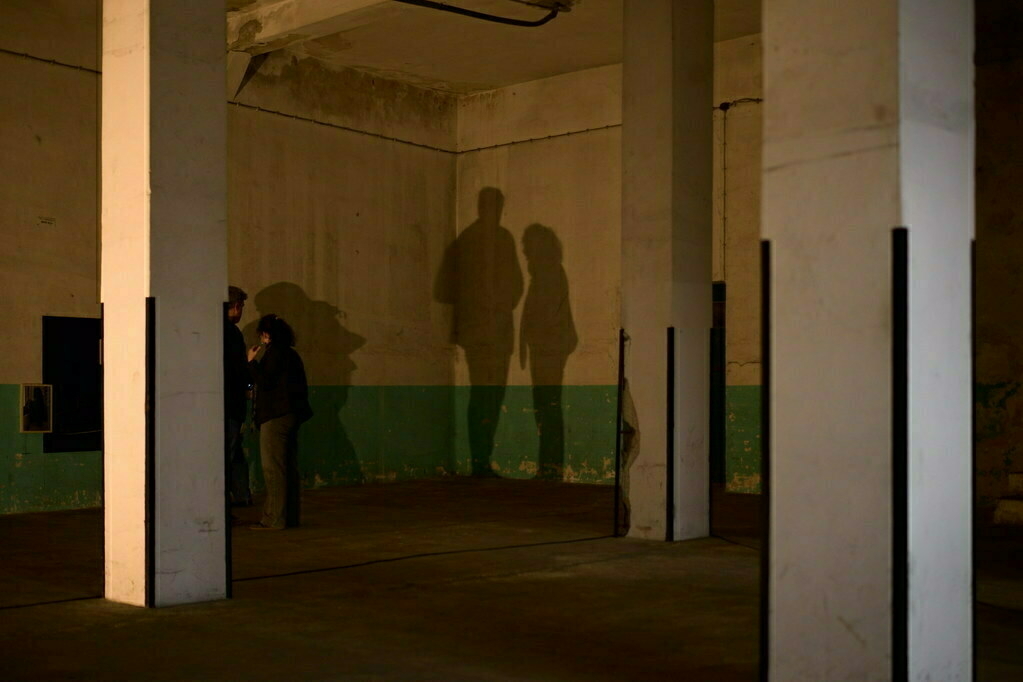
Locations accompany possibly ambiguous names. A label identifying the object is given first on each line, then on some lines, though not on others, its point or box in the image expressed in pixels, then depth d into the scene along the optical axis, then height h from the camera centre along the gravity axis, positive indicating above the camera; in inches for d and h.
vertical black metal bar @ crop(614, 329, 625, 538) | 337.4 -21.1
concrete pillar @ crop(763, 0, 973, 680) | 144.5 +1.5
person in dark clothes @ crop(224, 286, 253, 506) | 363.9 -9.0
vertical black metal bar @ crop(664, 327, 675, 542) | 327.3 -25.3
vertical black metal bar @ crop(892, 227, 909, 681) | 143.0 -6.1
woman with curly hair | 344.5 -18.5
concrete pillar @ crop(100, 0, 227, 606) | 231.3 +12.1
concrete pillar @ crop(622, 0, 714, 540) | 329.4 +29.9
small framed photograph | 402.9 -19.3
